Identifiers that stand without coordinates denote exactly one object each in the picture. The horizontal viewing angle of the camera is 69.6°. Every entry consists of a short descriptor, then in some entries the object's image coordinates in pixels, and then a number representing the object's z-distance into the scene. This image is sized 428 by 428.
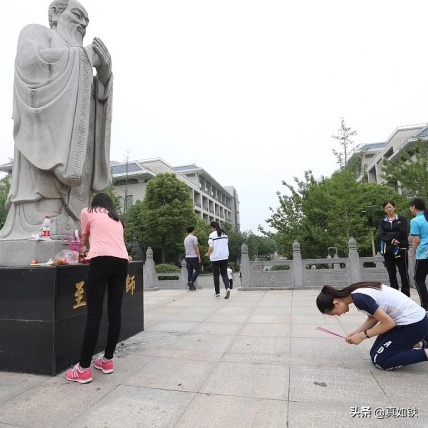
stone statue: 3.17
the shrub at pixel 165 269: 12.05
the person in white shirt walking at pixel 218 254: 7.05
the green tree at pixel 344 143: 19.05
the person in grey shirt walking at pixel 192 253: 8.33
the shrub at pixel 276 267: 12.65
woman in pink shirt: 2.30
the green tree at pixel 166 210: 24.48
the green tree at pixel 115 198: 20.17
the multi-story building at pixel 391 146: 30.09
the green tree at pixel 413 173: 13.57
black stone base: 2.46
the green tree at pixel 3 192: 21.52
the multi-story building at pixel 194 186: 34.25
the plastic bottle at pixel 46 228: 2.97
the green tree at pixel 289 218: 14.95
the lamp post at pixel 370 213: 17.54
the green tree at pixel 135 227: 26.60
